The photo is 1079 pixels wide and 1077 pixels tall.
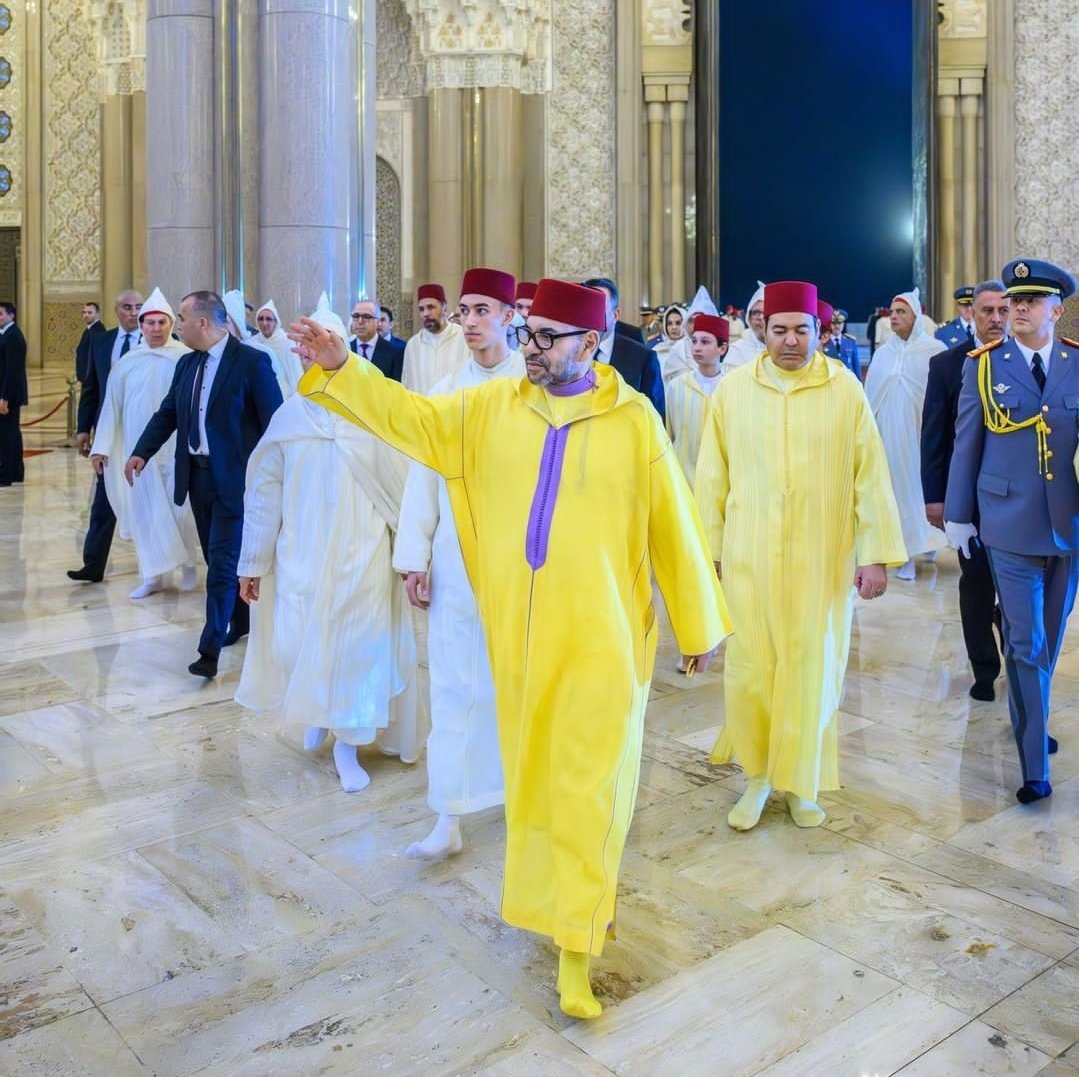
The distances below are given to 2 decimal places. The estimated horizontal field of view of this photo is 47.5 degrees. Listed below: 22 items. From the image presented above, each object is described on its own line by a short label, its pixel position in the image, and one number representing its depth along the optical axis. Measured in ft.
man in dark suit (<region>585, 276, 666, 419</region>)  18.63
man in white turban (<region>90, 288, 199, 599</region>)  21.35
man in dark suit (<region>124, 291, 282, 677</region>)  16.46
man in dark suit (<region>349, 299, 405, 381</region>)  23.52
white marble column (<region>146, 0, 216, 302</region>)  23.04
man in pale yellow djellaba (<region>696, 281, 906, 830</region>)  11.50
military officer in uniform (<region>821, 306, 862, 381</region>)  34.73
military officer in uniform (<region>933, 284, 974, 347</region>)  23.56
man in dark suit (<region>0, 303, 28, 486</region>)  32.99
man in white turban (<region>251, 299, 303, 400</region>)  22.48
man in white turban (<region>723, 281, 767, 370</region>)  24.68
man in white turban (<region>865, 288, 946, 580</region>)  23.97
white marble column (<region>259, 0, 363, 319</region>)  21.38
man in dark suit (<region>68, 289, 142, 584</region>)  22.09
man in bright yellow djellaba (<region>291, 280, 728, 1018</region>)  8.35
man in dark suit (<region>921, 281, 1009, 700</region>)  15.61
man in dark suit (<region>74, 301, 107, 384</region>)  33.19
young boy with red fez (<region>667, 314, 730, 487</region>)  20.30
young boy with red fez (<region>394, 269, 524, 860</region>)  10.50
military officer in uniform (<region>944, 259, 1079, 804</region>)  11.96
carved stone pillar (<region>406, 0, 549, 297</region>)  42.29
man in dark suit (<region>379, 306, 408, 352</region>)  27.14
